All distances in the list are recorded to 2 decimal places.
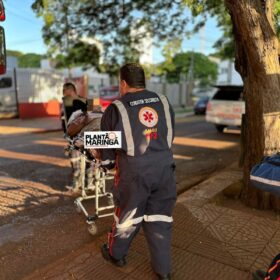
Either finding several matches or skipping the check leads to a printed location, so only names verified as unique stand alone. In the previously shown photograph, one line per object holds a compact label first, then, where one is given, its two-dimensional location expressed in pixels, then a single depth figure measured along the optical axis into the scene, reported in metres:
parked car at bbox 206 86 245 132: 12.98
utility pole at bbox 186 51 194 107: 37.09
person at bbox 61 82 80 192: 5.74
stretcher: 4.02
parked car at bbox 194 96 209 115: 25.95
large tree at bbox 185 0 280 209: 4.12
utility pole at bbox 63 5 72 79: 12.26
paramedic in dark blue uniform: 2.89
